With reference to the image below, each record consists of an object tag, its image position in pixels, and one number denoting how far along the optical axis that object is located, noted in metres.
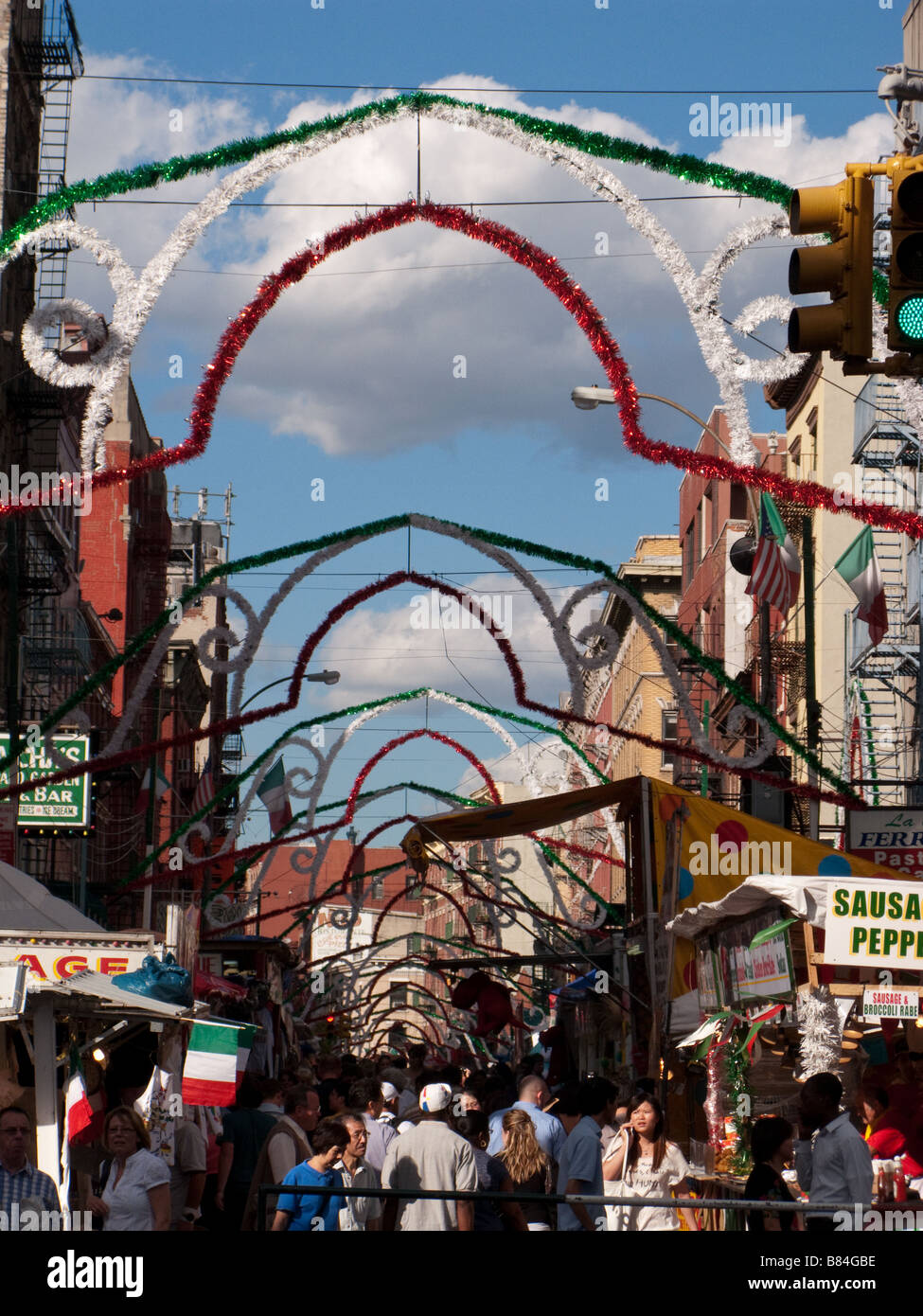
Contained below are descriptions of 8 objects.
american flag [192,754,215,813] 39.52
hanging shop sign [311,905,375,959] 124.81
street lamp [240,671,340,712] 34.31
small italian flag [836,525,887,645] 25.78
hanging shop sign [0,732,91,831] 29.41
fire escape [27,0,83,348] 34.62
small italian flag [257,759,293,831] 33.38
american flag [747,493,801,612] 26.88
